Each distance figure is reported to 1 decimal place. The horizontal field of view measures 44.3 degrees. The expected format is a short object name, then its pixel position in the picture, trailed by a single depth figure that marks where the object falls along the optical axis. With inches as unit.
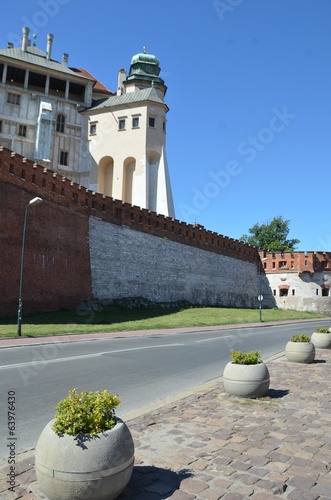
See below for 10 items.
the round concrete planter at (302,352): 466.0
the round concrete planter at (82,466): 135.0
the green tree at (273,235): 3292.3
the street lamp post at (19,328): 739.8
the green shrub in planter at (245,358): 310.9
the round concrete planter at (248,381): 300.2
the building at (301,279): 2283.5
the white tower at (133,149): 1999.3
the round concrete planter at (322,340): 602.2
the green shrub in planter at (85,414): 144.9
